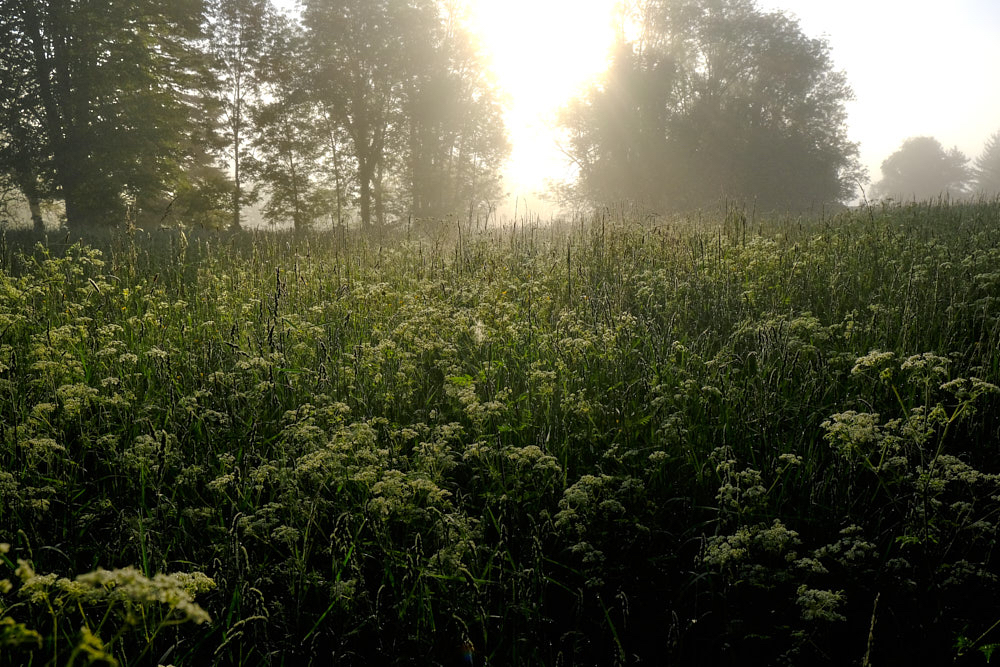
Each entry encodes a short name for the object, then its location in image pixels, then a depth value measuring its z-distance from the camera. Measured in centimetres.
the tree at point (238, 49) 2512
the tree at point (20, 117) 1942
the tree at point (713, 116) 2850
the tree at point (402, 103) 2422
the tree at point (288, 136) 2356
